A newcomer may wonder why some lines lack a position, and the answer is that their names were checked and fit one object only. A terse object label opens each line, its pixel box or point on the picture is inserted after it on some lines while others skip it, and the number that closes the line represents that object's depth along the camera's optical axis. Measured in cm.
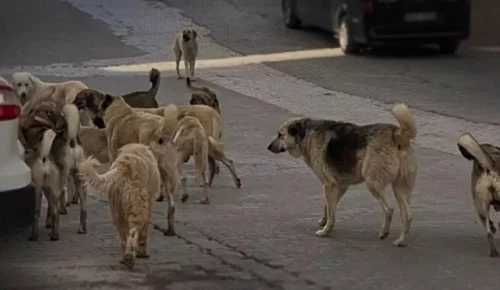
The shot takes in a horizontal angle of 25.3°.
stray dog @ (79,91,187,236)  909
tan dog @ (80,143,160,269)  779
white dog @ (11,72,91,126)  1210
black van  2162
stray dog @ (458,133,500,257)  830
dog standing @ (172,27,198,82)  1995
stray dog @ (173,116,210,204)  1016
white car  691
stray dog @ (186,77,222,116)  1206
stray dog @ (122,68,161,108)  1228
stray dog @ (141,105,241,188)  1091
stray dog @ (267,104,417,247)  867
